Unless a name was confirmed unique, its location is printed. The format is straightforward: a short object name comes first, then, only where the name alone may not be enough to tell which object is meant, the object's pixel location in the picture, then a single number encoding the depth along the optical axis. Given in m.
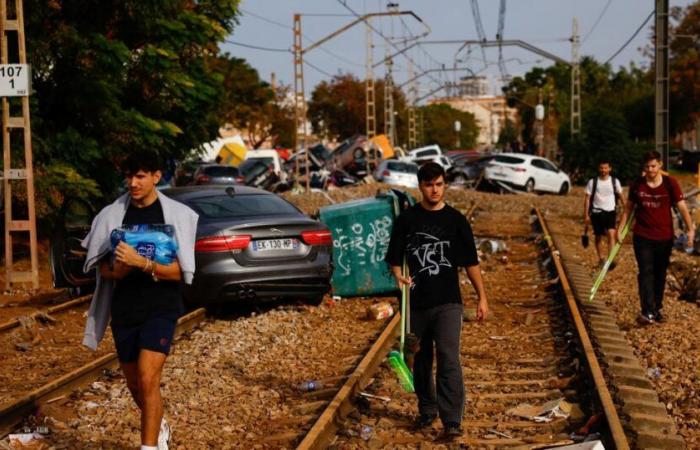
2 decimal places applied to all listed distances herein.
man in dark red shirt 10.55
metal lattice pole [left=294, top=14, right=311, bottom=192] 39.69
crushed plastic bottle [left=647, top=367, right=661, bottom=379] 8.46
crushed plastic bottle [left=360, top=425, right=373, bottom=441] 6.68
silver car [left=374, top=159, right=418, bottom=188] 43.25
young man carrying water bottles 5.23
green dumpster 13.27
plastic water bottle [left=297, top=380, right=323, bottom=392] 8.05
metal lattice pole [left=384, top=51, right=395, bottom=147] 58.78
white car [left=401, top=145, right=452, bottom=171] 52.91
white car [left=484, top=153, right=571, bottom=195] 42.50
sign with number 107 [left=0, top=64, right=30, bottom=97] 14.80
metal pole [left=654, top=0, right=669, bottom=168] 19.33
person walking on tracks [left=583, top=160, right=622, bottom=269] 15.65
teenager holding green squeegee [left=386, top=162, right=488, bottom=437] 6.32
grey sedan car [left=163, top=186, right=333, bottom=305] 10.88
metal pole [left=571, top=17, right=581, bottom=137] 52.36
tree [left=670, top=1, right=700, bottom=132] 65.56
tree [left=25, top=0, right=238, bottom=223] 18.75
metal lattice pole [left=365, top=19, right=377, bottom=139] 50.06
